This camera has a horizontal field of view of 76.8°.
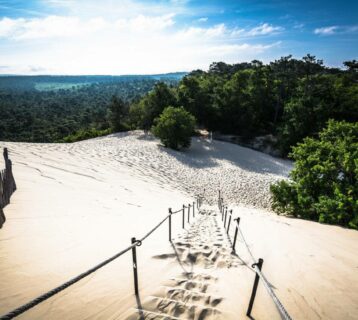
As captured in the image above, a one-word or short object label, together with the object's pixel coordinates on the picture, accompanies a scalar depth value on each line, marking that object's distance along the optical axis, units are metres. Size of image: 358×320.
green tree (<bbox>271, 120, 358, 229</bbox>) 9.76
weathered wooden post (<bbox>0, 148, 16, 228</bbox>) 5.51
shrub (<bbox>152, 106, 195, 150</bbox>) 27.02
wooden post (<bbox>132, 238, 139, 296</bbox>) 3.25
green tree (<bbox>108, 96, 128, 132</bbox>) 39.12
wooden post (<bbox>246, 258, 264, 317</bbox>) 2.74
